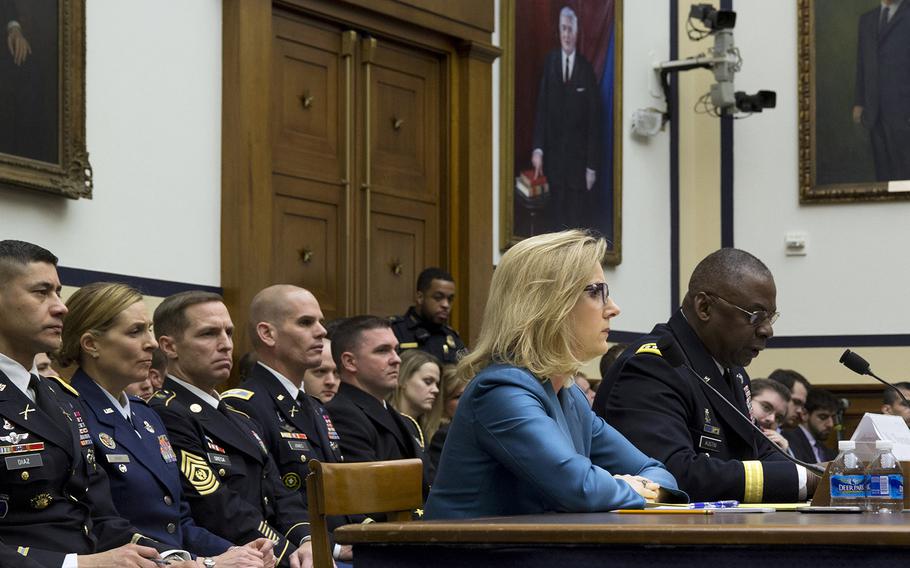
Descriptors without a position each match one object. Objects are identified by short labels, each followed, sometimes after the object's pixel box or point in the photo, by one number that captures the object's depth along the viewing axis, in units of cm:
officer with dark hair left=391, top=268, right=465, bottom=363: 806
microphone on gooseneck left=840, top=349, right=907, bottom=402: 401
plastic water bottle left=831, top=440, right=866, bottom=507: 306
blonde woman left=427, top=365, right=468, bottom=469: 665
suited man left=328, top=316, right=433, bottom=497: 548
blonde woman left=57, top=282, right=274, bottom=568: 413
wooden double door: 794
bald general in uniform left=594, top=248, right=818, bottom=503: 370
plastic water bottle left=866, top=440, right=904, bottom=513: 304
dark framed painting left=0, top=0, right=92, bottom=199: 607
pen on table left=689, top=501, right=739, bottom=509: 288
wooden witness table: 221
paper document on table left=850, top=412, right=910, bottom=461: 338
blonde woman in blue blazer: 284
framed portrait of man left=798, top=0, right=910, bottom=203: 1069
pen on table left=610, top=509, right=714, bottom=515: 274
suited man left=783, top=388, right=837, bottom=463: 936
